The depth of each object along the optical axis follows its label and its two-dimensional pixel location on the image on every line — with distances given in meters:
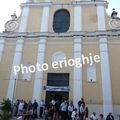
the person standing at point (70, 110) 8.25
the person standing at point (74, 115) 7.89
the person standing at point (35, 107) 9.03
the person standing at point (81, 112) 8.24
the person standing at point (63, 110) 8.25
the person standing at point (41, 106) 9.41
